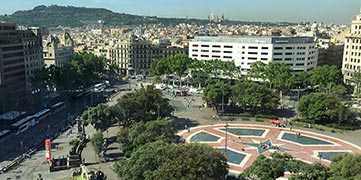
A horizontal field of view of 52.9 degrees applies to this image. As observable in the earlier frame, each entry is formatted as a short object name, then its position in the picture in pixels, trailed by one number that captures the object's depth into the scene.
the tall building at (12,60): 88.94
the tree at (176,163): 38.53
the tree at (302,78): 112.12
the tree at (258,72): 110.50
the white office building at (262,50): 122.50
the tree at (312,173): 39.12
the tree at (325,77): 106.00
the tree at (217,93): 85.50
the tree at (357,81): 102.59
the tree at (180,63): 124.12
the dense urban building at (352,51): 114.19
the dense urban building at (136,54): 155.75
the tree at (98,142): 56.09
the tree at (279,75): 105.25
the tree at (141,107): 67.88
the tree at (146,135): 52.48
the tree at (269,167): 40.22
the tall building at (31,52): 102.18
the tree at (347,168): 38.03
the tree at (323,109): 75.12
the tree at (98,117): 63.59
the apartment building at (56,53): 125.12
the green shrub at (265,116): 83.38
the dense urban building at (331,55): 140.12
